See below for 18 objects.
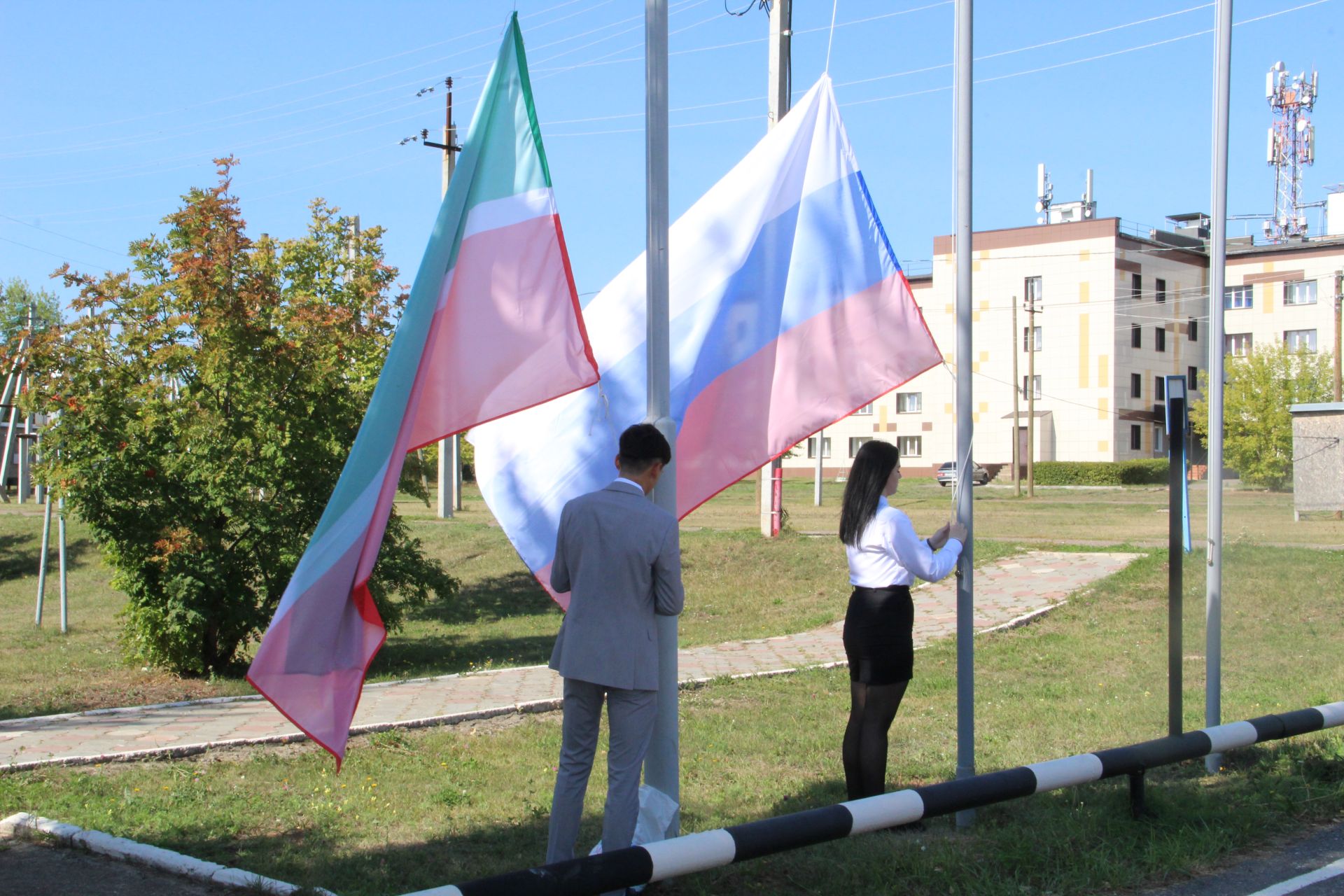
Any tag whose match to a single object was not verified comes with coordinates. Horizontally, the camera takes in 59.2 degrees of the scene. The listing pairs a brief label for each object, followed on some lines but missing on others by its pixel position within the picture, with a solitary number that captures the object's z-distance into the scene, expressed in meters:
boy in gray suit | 4.46
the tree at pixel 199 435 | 11.93
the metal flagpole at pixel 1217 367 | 6.80
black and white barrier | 3.79
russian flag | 5.61
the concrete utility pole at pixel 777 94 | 19.86
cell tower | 67.19
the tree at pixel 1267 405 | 44.94
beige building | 58.09
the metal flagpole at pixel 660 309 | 5.04
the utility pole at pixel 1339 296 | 41.50
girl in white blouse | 5.50
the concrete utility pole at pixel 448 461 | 27.31
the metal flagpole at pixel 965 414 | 5.56
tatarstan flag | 4.41
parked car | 50.04
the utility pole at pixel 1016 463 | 46.19
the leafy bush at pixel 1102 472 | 55.32
